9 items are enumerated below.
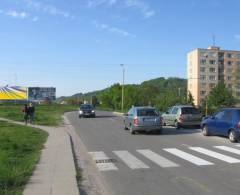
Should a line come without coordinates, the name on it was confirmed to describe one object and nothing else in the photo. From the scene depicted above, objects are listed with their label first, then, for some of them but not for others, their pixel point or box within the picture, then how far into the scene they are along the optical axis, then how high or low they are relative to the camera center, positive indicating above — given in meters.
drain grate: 13.19 -1.58
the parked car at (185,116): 27.92 -0.43
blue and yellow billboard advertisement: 103.94 +3.40
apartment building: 133.50 +12.89
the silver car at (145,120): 24.12 -0.62
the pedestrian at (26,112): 34.08 -0.34
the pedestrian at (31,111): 34.85 -0.26
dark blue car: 19.16 -0.68
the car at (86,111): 51.94 -0.34
